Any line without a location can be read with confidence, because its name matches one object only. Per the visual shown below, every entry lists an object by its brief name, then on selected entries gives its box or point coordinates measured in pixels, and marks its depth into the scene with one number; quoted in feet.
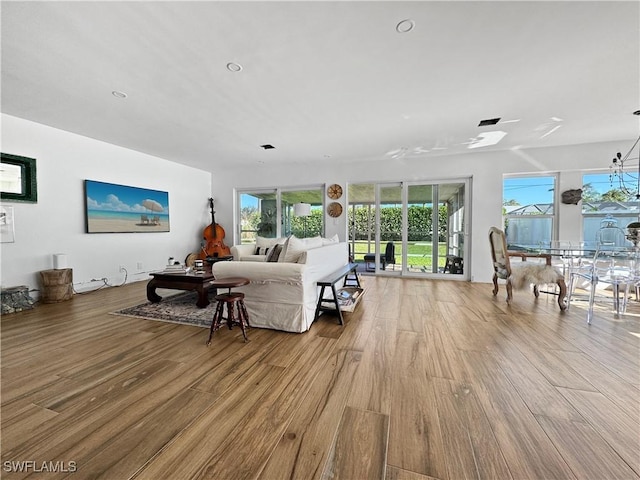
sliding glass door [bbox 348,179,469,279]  18.16
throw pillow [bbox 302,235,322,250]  10.44
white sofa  8.58
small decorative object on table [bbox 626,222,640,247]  9.98
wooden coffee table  11.05
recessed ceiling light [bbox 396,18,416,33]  6.15
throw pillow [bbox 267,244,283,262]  10.66
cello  20.43
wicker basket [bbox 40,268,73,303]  12.04
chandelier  14.83
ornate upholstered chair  10.91
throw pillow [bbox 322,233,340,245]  12.56
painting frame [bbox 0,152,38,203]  11.35
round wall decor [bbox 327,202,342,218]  20.03
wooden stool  8.04
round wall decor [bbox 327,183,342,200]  20.07
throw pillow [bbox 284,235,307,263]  9.44
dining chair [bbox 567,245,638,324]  9.67
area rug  9.75
